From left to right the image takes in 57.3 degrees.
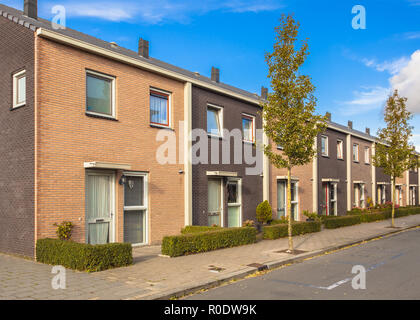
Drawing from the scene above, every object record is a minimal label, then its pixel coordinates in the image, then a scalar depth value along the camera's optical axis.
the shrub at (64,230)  9.85
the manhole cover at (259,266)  9.15
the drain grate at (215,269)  8.62
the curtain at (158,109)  13.20
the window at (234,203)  16.14
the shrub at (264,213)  16.89
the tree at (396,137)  19.59
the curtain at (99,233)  10.92
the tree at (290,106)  11.55
